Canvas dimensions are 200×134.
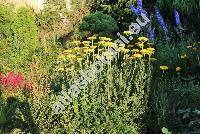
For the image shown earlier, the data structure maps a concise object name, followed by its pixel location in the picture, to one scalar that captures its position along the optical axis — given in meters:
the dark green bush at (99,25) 9.58
